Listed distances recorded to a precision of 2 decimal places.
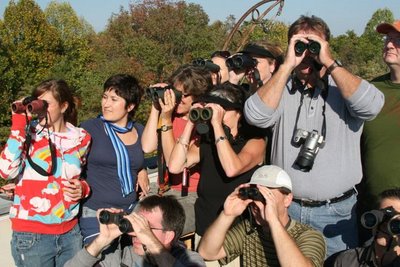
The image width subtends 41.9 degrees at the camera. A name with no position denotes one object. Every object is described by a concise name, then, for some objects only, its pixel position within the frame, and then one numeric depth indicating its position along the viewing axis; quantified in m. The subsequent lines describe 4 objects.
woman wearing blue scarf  3.43
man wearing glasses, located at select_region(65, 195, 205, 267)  2.61
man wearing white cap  2.48
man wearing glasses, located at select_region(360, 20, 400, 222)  2.99
